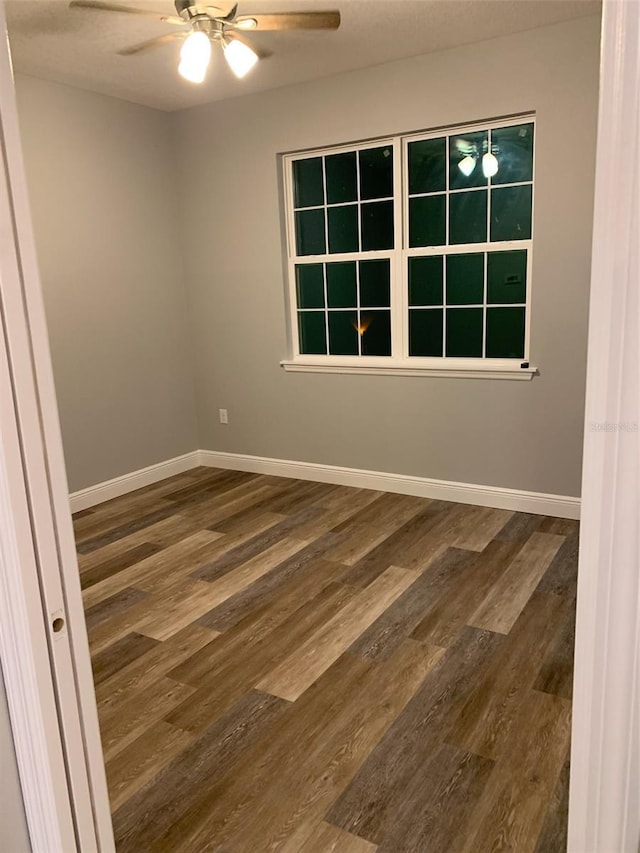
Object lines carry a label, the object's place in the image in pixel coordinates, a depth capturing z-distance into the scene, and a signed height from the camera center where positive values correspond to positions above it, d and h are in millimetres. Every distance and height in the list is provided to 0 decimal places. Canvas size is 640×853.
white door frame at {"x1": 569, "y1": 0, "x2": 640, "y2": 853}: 707 -263
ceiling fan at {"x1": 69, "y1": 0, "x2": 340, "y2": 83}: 2678 +1141
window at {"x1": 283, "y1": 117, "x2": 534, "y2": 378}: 3729 +240
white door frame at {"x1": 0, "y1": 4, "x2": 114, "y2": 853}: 1031 -467
